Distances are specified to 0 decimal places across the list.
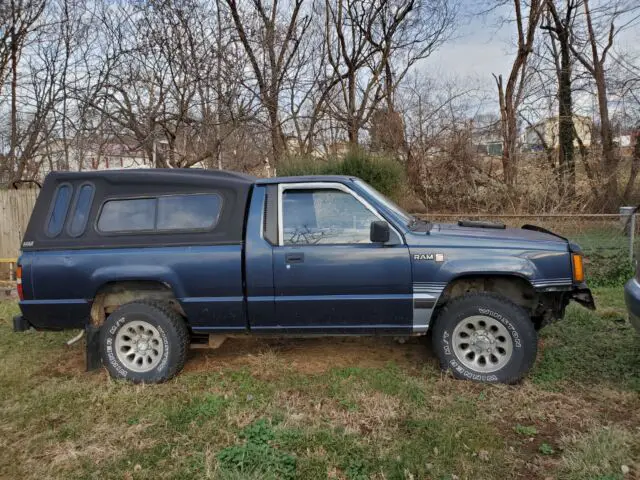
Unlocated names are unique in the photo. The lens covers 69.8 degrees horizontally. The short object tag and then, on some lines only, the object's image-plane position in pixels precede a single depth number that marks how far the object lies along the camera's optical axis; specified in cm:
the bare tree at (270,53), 1211
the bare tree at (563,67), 1550
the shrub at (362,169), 1175
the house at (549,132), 1564
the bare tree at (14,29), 1096
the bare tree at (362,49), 1741
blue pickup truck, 398
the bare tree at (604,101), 1322
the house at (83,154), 1191
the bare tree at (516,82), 1500
